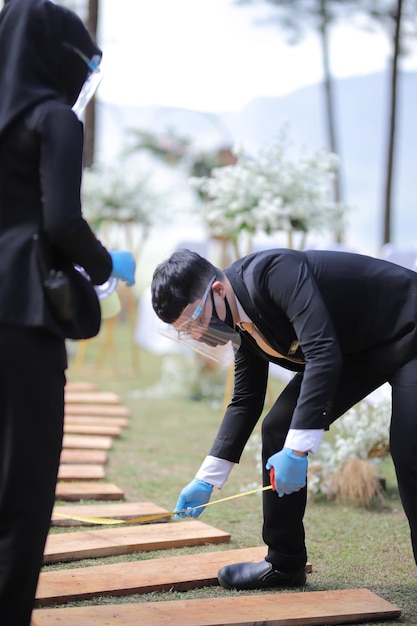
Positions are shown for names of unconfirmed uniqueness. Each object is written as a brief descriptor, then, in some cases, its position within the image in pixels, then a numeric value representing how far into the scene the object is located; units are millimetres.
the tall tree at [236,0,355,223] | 24406
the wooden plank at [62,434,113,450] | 9711
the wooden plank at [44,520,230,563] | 5762
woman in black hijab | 3574
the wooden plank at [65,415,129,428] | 11148
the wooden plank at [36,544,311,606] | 4949
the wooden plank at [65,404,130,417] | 11855
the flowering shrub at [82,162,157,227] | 16094
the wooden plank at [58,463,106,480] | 8180
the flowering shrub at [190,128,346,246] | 10273
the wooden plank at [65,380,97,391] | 13625
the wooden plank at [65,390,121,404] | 12696
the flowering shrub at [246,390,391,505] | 7437
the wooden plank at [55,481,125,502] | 7508
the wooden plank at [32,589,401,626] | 4465
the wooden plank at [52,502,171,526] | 6578
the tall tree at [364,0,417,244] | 21562
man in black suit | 4223
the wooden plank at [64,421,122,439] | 10539
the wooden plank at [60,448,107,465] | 8945
